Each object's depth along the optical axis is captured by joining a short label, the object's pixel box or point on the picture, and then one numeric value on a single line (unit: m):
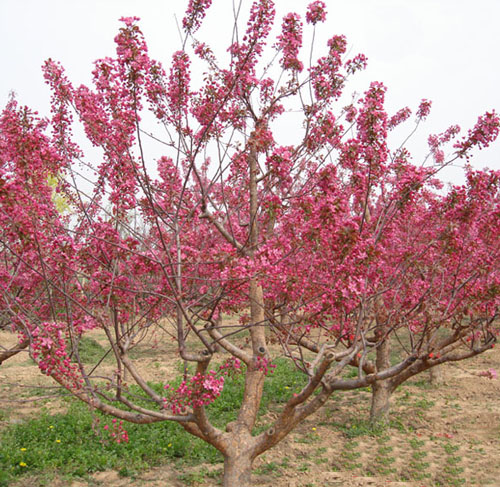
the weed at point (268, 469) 6.56
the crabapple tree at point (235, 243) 4.23
